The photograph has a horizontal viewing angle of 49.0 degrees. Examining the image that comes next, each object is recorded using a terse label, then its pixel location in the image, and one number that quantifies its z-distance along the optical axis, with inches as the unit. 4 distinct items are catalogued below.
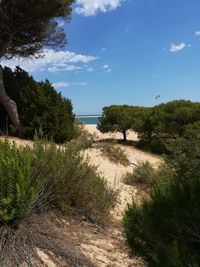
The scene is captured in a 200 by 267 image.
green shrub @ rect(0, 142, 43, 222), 87.1
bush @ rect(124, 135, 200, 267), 52.3
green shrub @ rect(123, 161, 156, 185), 181.8
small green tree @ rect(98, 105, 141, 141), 334.7
